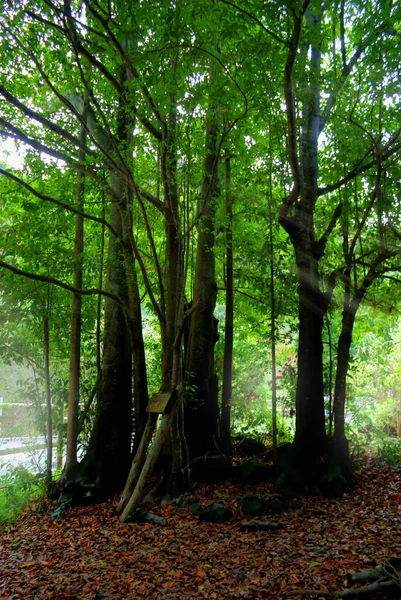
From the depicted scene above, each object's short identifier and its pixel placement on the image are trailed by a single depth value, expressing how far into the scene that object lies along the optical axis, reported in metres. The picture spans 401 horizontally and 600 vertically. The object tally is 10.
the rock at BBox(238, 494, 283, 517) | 5.30
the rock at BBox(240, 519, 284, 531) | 4.91
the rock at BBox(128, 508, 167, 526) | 5.28
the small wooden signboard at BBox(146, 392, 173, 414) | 5.19
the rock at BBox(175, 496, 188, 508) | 5.73
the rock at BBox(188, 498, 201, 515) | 5.49
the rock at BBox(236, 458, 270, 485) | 6.40
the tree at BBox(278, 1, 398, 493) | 5.95
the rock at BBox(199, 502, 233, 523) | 5.24
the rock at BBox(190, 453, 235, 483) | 6.58
